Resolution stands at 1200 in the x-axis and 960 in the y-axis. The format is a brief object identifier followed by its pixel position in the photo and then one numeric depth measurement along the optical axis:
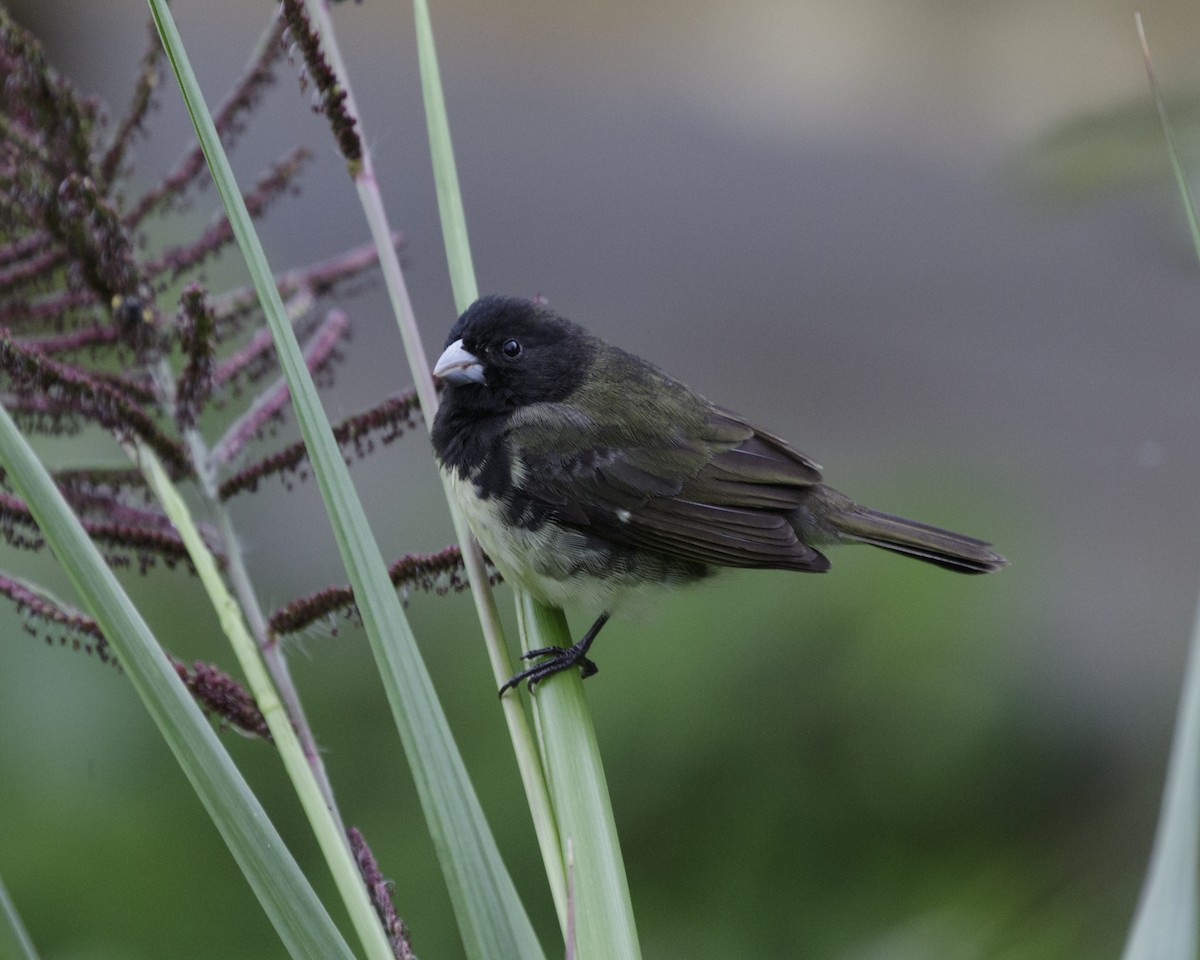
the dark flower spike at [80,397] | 3.58
